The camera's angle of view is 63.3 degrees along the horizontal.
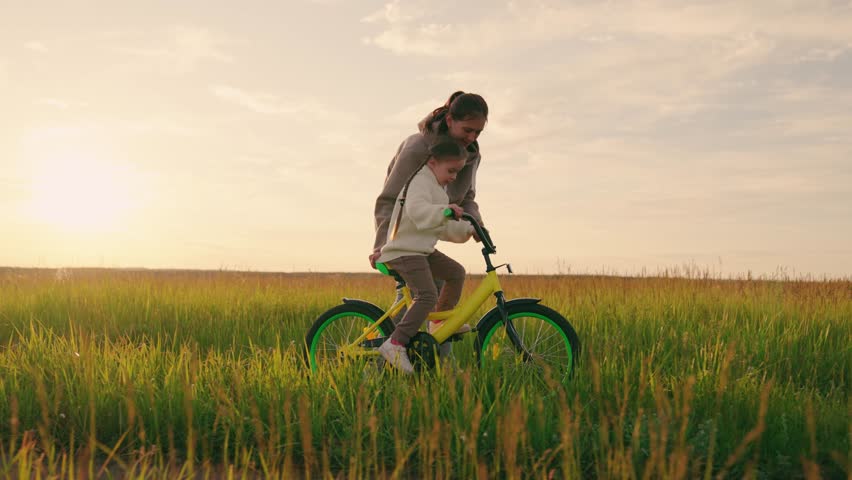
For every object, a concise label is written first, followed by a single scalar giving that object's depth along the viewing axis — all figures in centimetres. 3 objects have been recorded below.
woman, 557
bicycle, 525
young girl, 532
